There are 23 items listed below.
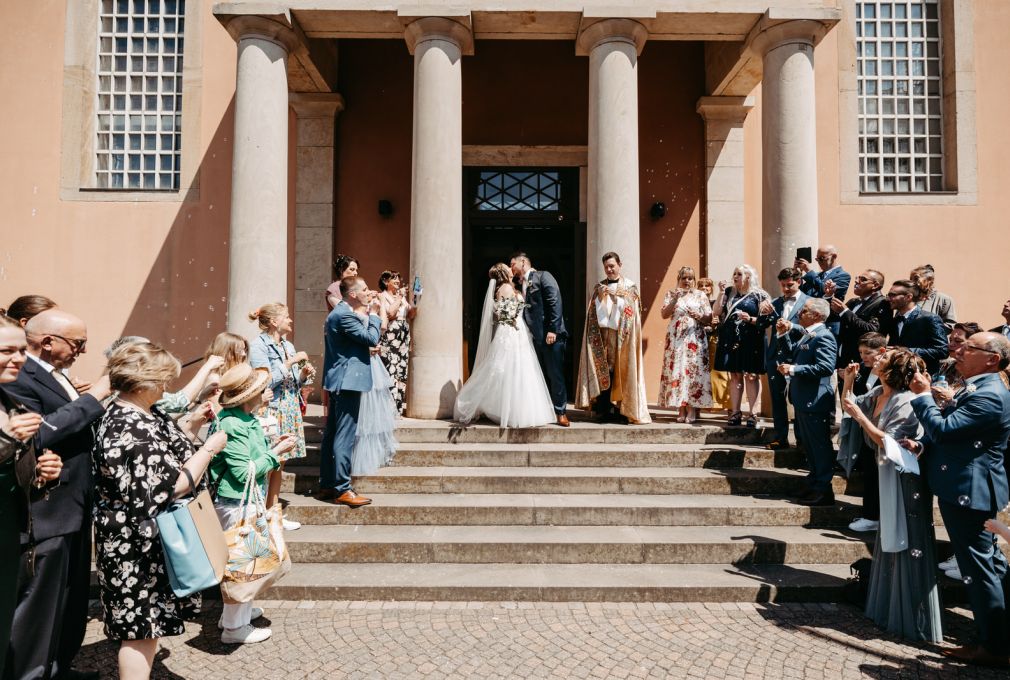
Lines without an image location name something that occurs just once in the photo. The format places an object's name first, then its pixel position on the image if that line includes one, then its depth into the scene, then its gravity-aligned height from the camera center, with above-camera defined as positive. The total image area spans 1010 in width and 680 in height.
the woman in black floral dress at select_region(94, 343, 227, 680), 3.02 -0.63
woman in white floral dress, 7.68 +0.29
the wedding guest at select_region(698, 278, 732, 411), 8.61 -0.12
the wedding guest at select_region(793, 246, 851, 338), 6.88 +1.09
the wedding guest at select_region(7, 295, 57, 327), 3.60 +0.37
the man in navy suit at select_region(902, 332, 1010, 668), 3.72 -0.58
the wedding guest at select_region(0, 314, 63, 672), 2.56 -0.39
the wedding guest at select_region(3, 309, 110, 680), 2.99 -0.61
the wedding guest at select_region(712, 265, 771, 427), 7.21 +0.40
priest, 7.40 +0.33
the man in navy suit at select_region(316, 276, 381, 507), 5.54 +0.02
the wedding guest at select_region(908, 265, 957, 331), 6.32 +0.77
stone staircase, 4.65 -1.31
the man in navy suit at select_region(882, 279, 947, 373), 5.72 +0.45
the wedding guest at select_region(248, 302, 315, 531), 5.23 +0.05
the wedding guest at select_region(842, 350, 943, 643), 4.05 -1.01
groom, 7.46 +0.70
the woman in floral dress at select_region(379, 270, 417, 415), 7.75 +0.54
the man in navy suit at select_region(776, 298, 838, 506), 5.58 -0.15
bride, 6.93 +0.00
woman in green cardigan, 3.84 -0.49
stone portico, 7.84 +3.18
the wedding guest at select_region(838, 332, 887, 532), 5.36 -0.75
